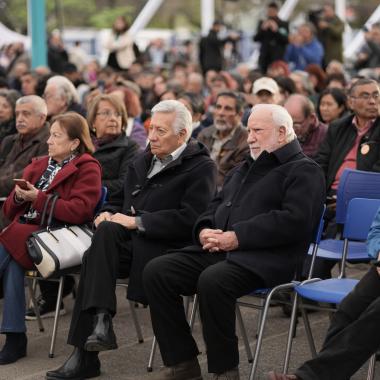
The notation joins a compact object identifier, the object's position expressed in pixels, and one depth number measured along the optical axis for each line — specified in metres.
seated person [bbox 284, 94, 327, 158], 11.89
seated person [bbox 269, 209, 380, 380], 6.74
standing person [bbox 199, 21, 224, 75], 27.62
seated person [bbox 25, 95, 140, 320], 10.50
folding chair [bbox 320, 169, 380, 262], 8.99
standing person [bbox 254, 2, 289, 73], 25.09
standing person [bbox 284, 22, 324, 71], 24.78
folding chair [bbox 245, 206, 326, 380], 7.49
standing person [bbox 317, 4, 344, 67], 26.11
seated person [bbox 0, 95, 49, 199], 10.96
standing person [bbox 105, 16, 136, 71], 26.04
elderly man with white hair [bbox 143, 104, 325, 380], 7.49
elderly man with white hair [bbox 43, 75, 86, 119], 13.04
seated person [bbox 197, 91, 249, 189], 11.28
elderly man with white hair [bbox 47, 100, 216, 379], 8.19
